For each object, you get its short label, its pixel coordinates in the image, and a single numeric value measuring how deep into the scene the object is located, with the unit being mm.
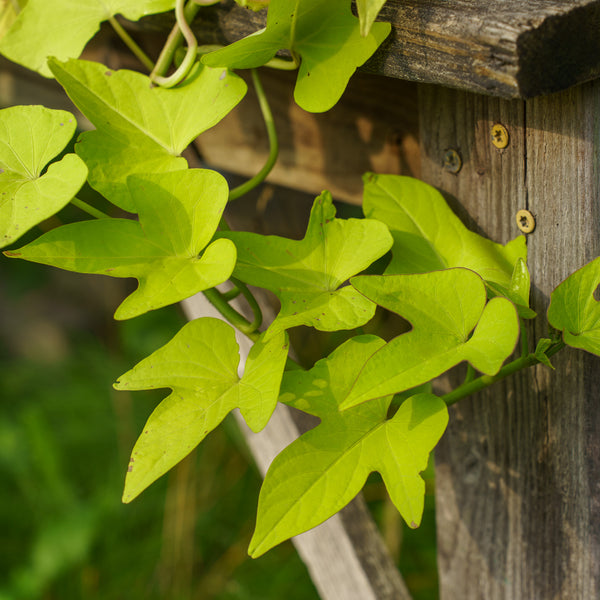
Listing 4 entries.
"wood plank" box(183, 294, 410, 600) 1031
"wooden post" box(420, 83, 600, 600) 852
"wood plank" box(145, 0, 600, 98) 777
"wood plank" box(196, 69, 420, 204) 966
